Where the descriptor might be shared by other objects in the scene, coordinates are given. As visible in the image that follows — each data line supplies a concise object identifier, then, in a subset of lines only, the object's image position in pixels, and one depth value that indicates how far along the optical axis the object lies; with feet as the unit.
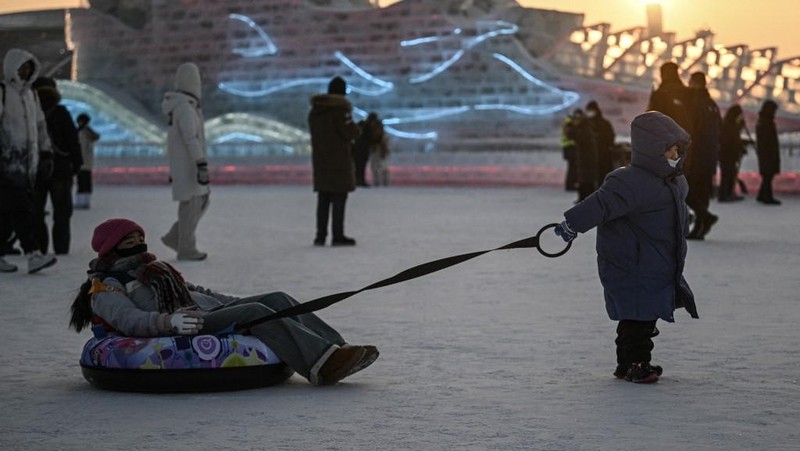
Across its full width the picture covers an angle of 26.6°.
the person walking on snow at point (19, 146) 38.68
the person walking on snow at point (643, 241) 22.39
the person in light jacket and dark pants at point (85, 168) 74.74
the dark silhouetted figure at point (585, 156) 72.33
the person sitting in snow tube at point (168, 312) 21.76
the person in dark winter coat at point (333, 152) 50.16
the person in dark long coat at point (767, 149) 74.69
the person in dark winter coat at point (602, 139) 81.46
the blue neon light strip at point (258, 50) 141.49
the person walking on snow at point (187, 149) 43.39
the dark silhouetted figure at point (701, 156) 49.80
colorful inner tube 21.59
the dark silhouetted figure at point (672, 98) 49.44
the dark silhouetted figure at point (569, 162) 93.91
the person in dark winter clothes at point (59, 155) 44.14
